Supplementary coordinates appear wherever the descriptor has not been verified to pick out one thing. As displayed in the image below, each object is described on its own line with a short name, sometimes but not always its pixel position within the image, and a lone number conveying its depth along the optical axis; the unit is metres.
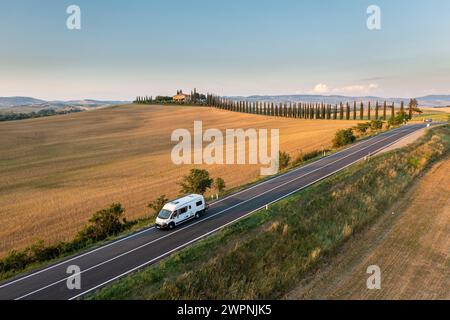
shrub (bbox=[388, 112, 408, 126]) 72.69
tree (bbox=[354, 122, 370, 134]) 67.31
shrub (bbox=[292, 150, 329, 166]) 44.25
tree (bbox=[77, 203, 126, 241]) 22.22
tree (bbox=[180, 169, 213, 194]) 29.94
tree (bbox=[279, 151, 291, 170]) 42.45
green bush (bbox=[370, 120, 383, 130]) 67.62
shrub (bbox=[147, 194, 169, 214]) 26.68
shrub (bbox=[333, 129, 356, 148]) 52.78
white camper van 21.00
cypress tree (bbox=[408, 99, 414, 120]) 86.53
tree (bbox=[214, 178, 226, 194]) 31.88
